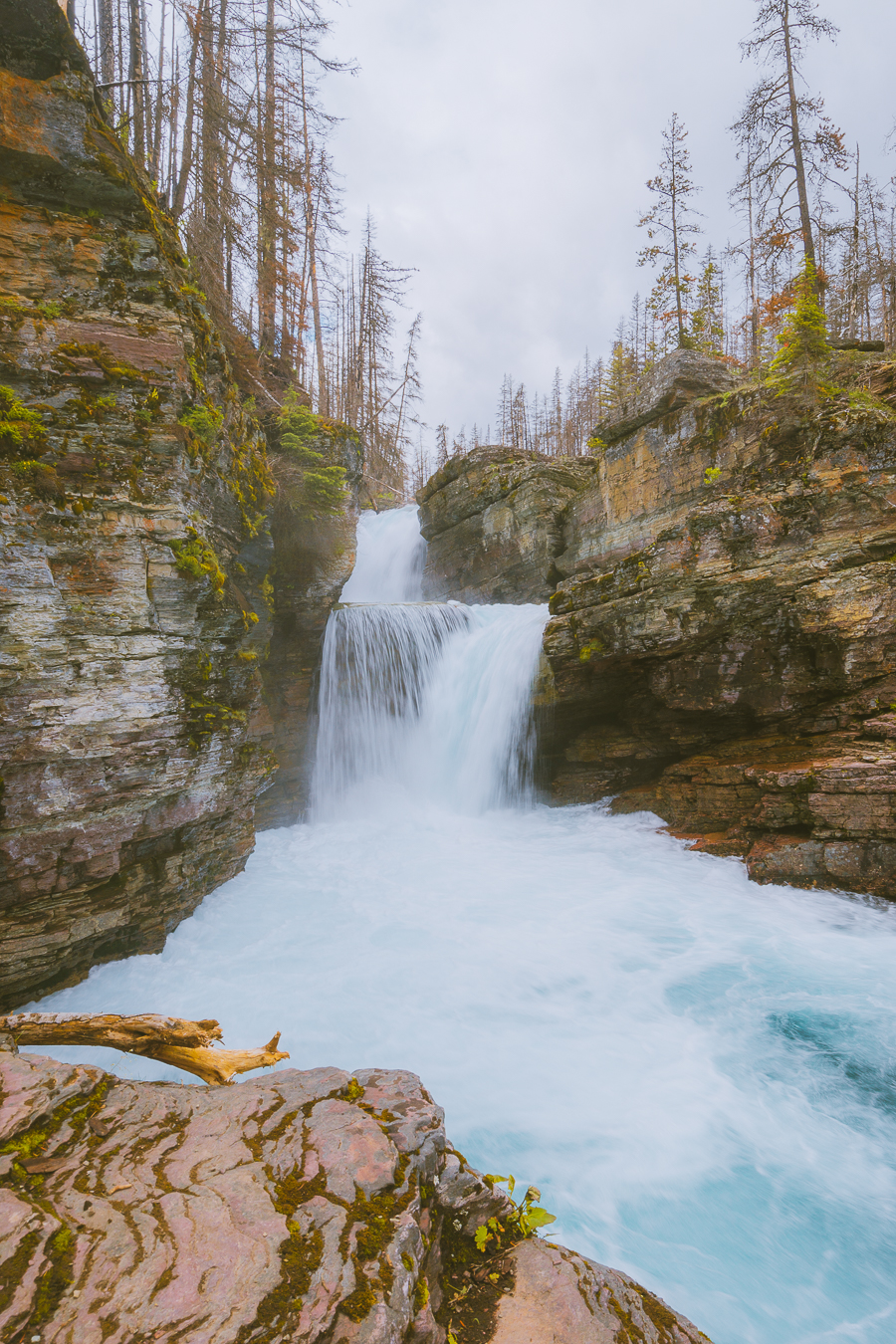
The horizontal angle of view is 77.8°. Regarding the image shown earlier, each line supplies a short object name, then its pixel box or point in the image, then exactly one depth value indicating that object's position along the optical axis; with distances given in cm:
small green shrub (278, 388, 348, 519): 977
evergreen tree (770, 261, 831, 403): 816
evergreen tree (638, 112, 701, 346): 1819
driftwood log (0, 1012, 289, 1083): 319
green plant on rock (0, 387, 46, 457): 500
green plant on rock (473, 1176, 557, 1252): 209
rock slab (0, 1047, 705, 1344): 156
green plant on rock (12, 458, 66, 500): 505
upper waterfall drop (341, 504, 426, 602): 1934
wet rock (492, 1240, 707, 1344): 179
